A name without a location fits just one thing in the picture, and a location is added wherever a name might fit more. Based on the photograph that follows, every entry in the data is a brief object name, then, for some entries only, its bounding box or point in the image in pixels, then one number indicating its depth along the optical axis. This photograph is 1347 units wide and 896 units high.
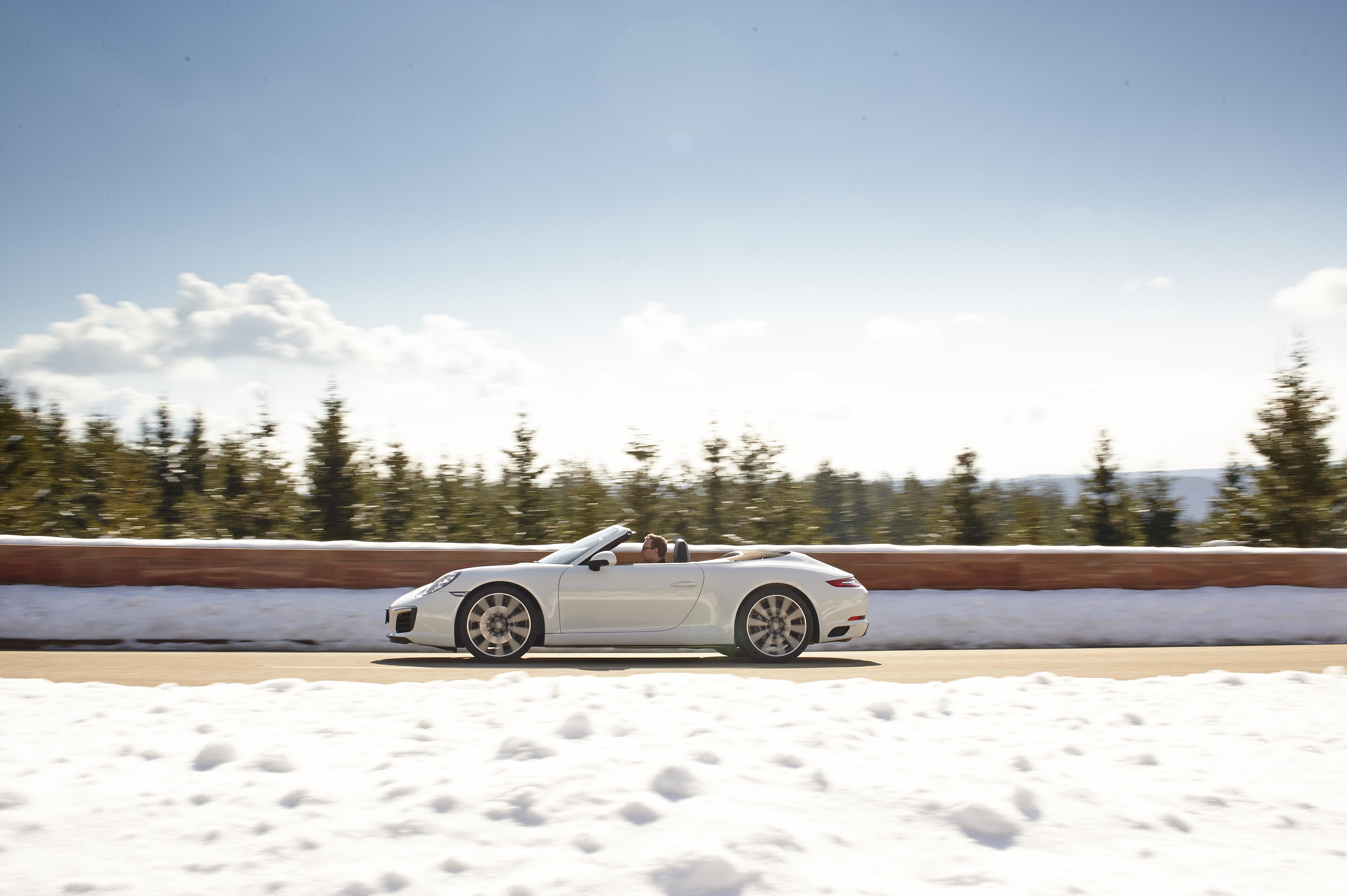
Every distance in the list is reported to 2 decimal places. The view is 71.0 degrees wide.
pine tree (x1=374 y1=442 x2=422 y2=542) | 27.48
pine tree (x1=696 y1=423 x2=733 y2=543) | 22.16
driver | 9.30
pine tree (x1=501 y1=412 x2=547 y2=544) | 23.52
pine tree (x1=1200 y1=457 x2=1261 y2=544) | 26.98
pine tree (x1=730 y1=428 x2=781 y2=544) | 22.67
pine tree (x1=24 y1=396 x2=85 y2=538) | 20.28
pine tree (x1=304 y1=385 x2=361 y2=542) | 24.81
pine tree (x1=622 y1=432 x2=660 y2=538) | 21.45
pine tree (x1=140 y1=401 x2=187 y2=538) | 21.72
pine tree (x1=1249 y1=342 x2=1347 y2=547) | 25.28
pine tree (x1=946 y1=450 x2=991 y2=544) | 30.27
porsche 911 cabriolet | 8.77
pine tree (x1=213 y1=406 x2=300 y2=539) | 22.22
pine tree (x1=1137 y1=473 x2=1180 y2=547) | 33.28
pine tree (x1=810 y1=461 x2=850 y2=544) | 24.47
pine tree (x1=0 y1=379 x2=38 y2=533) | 20.36
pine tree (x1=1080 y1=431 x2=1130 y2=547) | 32.81
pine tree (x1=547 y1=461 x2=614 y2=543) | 21.58
